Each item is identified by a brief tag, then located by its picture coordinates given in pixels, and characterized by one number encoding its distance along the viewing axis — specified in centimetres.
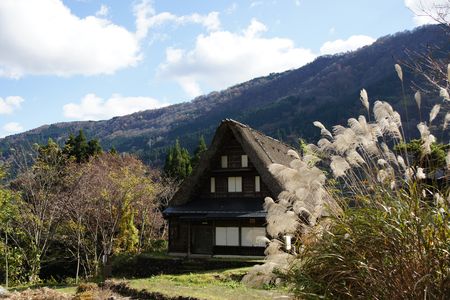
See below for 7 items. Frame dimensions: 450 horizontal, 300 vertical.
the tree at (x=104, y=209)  2215
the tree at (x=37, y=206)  2042
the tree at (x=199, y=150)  3896
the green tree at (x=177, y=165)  3741
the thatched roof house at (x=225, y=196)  1988
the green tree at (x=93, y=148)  3444
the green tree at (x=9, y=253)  1862
